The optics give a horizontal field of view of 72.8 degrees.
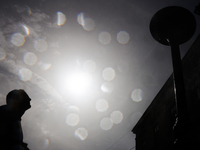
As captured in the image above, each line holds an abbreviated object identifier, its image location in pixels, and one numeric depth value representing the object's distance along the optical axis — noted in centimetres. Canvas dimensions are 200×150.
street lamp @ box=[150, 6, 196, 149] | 317
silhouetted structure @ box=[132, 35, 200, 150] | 881
